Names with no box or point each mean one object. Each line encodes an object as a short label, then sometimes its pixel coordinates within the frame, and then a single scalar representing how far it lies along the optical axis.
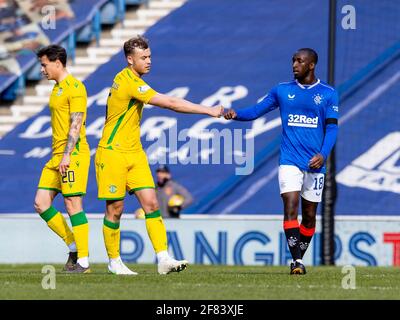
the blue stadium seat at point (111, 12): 26.75
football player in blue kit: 11.53
